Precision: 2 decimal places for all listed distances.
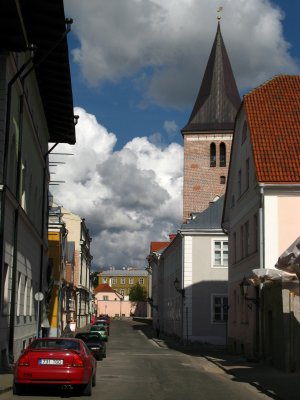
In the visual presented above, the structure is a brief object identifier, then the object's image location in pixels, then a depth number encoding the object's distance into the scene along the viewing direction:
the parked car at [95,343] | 28.98
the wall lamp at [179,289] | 46.76
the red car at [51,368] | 13.88
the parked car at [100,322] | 61.19
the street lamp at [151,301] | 78.39
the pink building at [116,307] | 141.00
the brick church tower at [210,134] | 72.94
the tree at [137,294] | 144.75
